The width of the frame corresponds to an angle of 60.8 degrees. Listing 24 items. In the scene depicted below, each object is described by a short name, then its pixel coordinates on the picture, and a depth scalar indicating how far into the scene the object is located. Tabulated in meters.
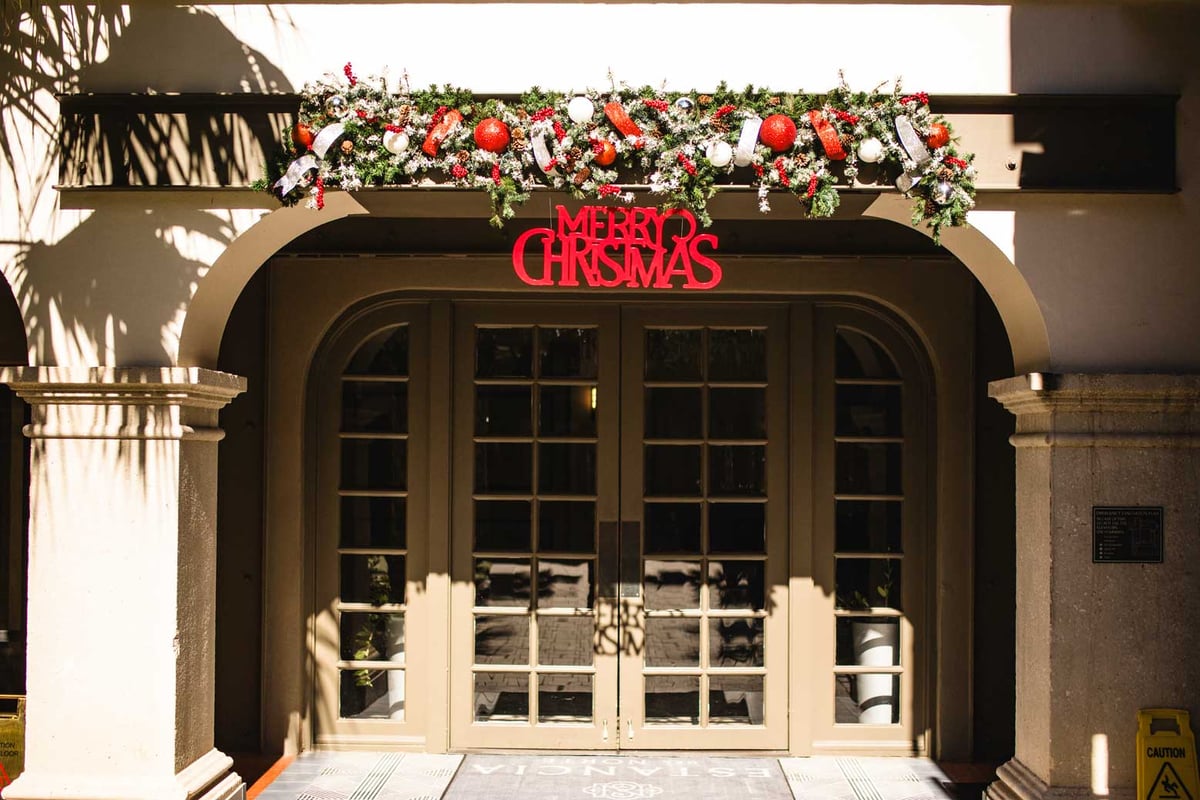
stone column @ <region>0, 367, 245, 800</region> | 4.75
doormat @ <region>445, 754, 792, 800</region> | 5.98
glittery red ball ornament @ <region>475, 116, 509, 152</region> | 4.69
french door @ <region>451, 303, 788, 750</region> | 6.70
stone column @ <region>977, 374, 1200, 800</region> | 4.75
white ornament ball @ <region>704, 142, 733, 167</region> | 4.64
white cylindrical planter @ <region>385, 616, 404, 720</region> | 6.76
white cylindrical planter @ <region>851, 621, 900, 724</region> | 6.71
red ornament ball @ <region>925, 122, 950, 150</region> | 4.68
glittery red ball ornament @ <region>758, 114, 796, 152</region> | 4.65
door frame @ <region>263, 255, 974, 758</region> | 6.53
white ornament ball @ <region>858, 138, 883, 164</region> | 4.64
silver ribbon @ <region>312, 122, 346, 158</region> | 4.69
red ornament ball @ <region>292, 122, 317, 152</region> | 4.76
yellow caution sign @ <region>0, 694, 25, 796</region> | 5.61
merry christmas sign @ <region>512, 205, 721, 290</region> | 4.80
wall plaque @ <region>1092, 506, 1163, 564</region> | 4.78
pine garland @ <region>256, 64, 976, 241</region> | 4.67
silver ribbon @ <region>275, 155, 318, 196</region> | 4.71
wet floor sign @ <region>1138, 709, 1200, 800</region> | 4.59
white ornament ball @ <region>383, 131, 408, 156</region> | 4.70
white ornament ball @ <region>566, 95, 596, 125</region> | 4.67
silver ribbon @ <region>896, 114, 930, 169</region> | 4.65
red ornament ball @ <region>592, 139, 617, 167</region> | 4.68
